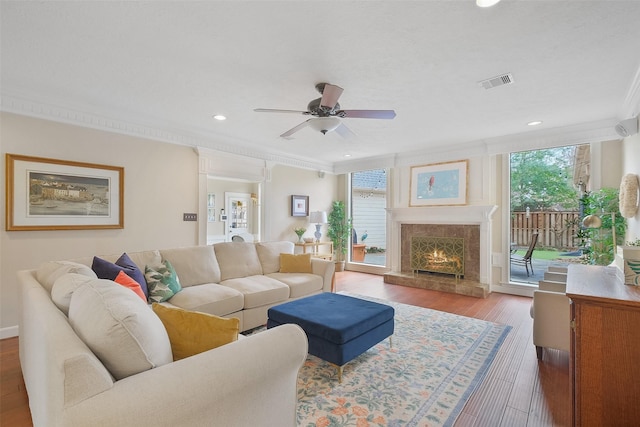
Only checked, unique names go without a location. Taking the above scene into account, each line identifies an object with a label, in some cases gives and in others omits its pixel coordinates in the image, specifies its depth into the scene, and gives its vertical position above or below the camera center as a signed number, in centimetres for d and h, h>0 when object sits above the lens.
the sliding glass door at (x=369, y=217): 637 -4
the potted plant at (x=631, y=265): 155 -26
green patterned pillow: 268 -64
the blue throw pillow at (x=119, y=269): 230 -46
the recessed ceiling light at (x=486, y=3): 166 +122
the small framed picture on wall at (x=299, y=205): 591 +19
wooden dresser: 134 -67
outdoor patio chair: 455 -66
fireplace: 480 -57
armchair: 241 -89
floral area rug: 185 -127
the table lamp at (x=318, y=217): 586 -4
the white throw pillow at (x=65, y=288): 132 -36
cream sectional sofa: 81 -54
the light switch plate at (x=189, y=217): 424 -4
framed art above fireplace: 509 +58
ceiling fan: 253 +94
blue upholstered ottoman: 219 -87
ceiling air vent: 256 +122
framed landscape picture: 297 +21
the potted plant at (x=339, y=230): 664 -34
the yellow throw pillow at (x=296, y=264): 398 -67
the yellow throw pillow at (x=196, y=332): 125 -51
